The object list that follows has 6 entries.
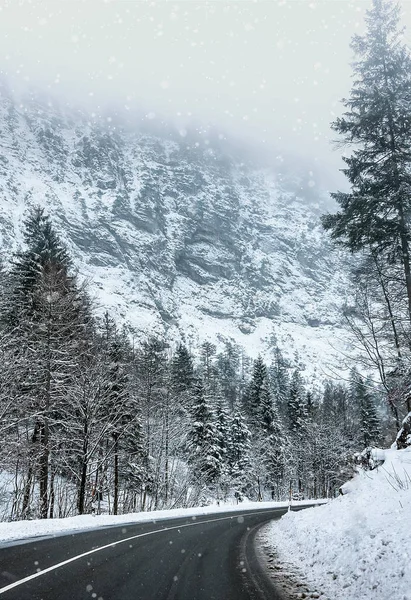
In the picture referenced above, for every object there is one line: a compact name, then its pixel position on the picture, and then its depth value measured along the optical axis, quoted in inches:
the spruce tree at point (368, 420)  2080.5
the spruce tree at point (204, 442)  1587.1
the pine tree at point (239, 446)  1889.8
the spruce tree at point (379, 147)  651.5
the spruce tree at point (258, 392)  2068.2
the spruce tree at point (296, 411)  2236.7
